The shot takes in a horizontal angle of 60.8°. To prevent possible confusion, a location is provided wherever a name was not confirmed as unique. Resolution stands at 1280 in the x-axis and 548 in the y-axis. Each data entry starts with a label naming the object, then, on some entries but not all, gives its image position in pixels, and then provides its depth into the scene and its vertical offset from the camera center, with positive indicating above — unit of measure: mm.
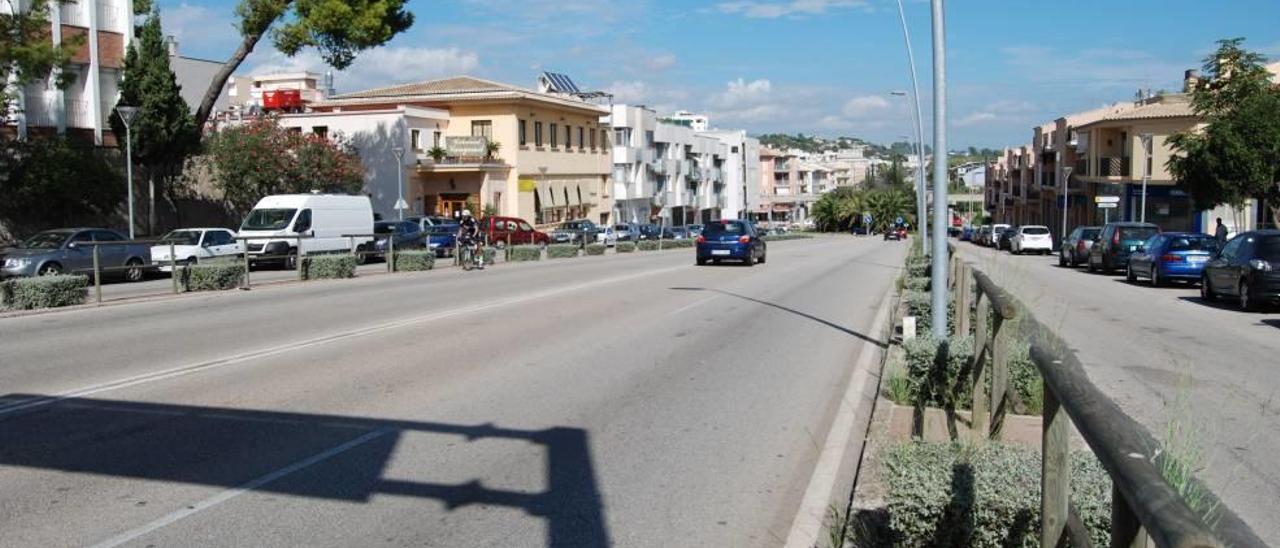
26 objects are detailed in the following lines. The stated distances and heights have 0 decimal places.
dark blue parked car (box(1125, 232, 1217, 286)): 26344 -1139
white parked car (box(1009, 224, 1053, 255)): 54094 -1460
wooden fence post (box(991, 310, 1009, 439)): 7012 -1055
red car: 45625 -800
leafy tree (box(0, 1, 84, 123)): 26984 +4109
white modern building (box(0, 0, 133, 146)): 37781 +4890
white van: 34188 -247
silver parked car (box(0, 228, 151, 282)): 25531 -966
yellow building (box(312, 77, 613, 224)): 56656 +3596
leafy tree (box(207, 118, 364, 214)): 43281 +2078
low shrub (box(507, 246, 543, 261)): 39562 -1480
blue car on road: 34031 -942
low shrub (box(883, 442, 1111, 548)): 4336 -1206
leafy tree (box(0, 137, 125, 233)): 33562 +996
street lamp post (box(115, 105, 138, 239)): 30358 +2730
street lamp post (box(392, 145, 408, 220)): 47672 +1953
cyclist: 33106 -669
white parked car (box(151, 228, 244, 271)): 29125 -877
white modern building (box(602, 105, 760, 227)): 82562 +3875
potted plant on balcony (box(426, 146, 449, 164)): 55719 +3052
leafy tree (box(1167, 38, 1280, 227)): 33844 +2351
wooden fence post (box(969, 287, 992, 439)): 7824 -1183
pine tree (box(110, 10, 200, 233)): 36156 +3537
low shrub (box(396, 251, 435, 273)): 31172 -1357
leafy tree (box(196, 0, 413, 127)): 34531 +5987
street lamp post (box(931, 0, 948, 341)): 11703 +655
